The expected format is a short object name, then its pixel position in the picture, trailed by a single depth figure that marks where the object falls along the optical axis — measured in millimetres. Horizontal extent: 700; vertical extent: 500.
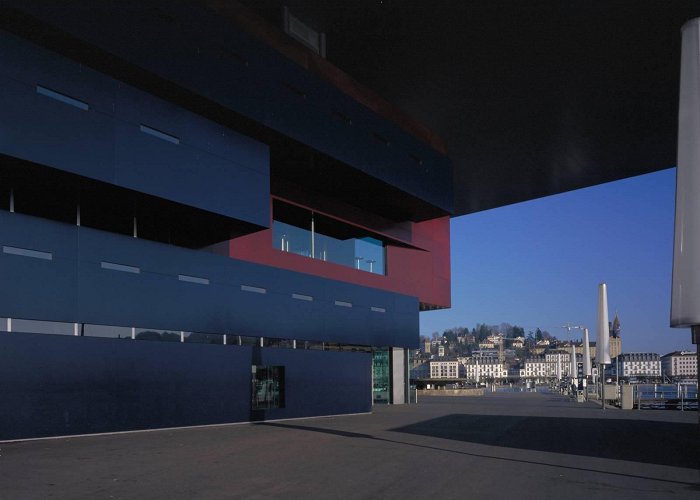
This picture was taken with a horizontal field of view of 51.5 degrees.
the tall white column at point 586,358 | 48531
